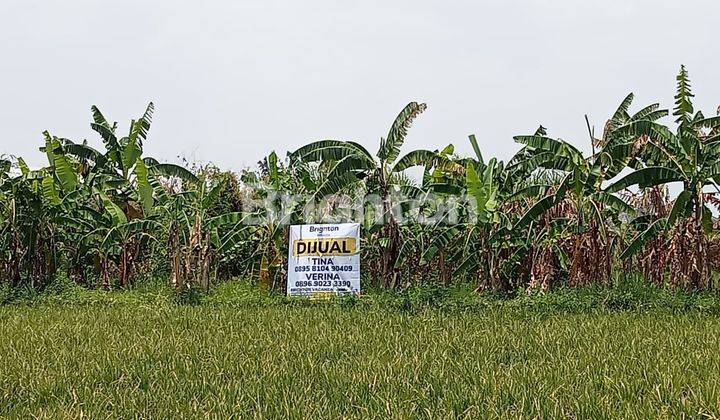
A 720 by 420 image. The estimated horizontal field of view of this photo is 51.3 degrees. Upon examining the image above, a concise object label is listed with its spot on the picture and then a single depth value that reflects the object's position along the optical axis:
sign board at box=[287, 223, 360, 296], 10.58
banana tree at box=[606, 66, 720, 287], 8.61
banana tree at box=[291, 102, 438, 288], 10.45
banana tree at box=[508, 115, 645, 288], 9.29
